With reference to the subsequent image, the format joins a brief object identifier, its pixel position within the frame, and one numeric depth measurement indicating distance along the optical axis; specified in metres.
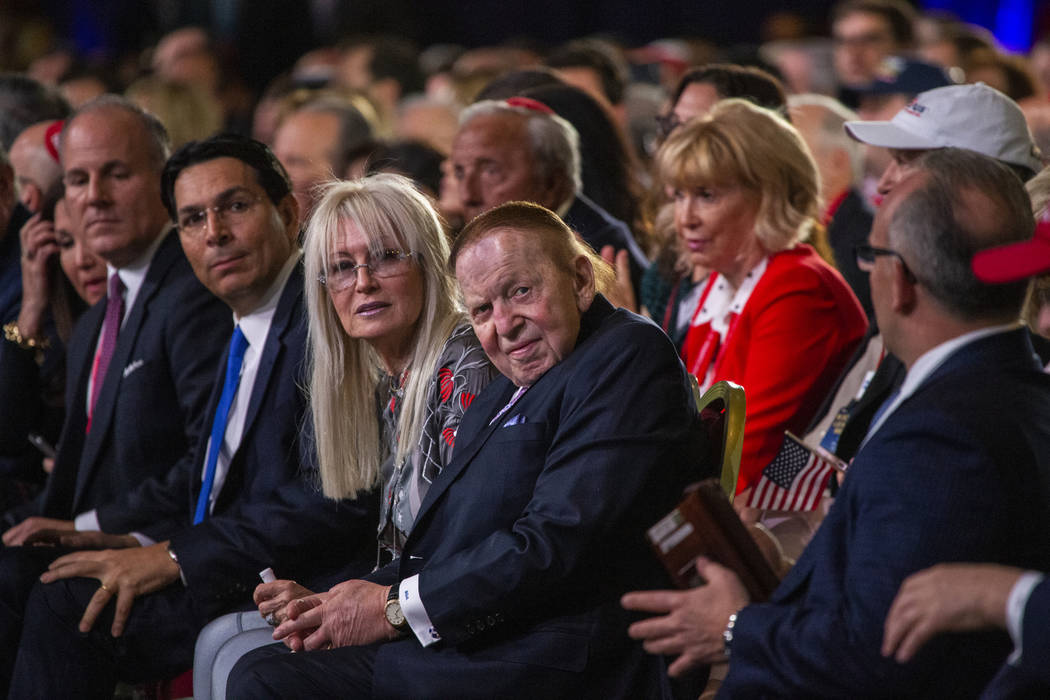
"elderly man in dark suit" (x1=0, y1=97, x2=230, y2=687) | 7.19
